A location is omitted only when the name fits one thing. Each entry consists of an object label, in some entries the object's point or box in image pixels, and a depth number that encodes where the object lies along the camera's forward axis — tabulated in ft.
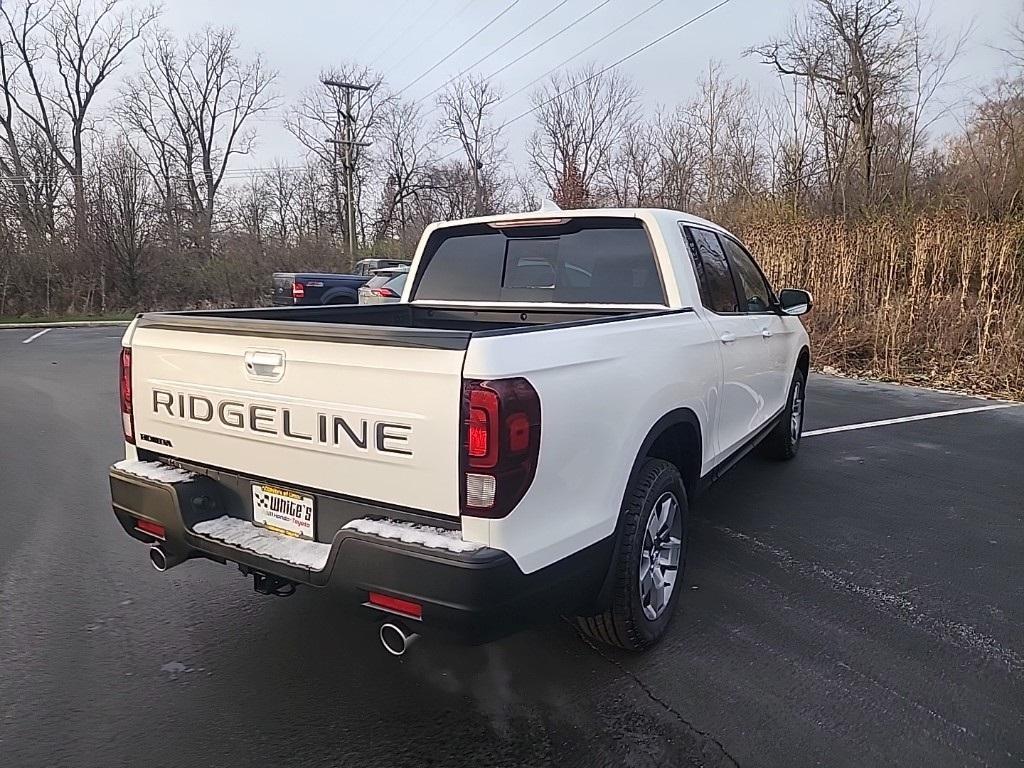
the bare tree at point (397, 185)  147.84
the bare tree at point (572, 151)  120.98
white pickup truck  7.40
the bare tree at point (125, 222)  79.92
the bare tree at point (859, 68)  59.00
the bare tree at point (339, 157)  141.90
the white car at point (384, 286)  48.26
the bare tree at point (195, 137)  127.75
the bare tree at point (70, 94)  111.65
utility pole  110.22
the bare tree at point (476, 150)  143.70
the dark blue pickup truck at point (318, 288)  65.31
